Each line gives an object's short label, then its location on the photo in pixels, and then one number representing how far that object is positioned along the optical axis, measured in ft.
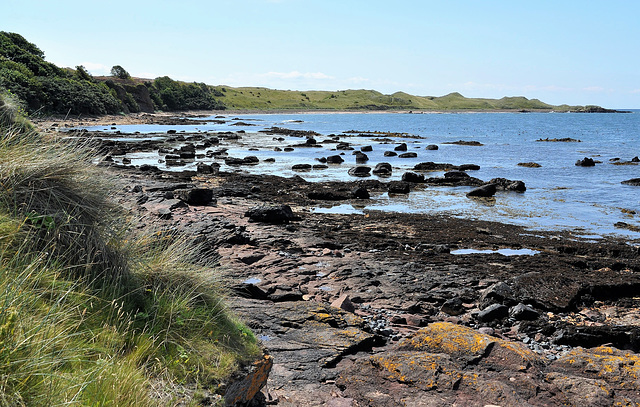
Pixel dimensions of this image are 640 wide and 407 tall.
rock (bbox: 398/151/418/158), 146.01
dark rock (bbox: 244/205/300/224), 57.57
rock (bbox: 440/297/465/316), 32.38
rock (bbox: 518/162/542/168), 129.25
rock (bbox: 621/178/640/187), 97.30
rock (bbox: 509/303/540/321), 30.35
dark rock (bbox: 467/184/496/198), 84.64
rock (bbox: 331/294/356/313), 29.60
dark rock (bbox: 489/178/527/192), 90.94
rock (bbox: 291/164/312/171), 116.37
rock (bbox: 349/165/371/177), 107.55
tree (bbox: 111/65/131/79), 393.29
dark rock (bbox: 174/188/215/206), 65.05
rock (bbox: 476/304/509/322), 30.78
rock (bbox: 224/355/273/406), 15.38
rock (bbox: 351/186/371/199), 80.89
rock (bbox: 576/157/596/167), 129.49
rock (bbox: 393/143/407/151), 164.14
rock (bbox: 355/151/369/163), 134.10
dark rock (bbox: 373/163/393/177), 111.04
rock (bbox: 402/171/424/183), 98.84
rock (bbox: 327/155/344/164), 131.26
